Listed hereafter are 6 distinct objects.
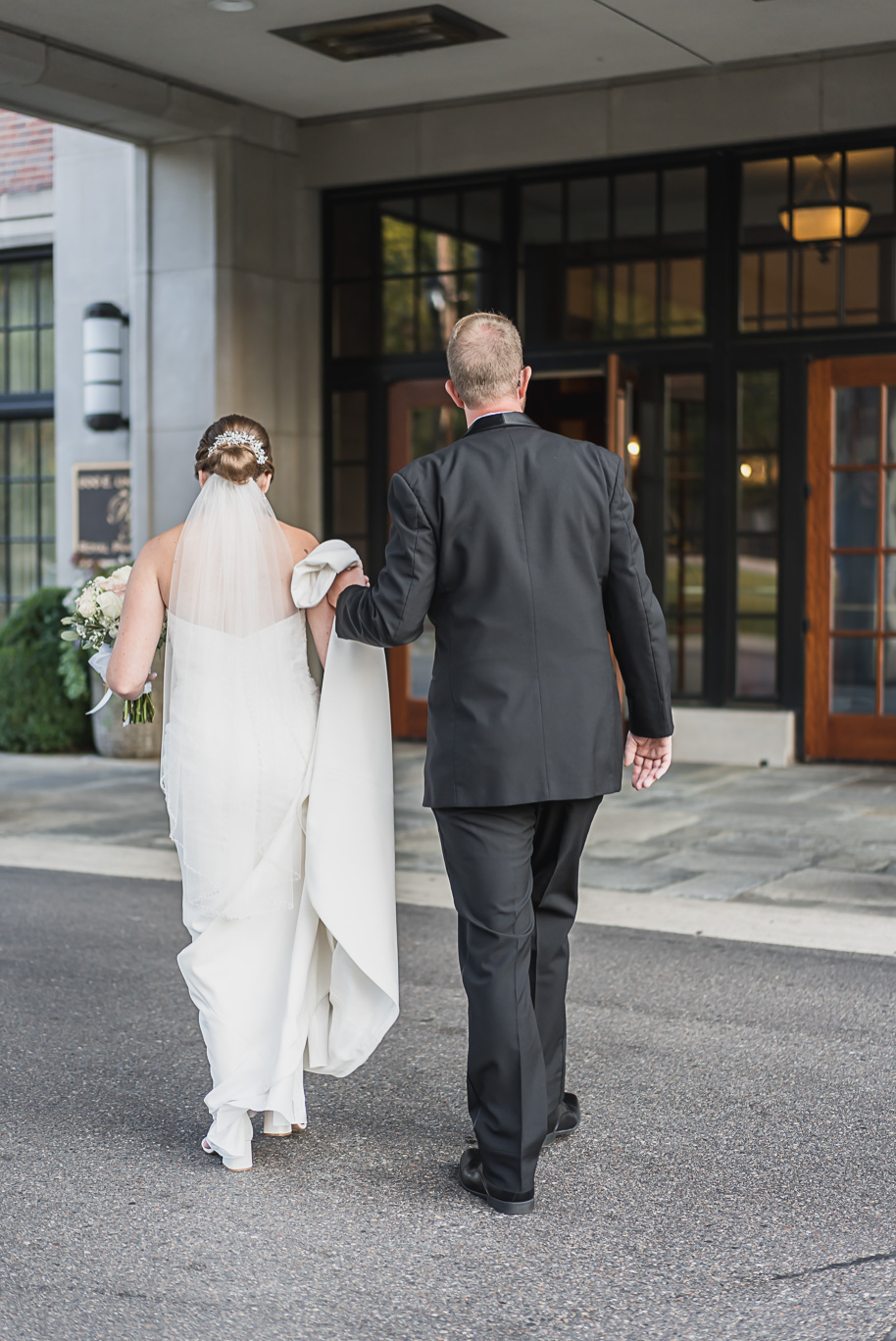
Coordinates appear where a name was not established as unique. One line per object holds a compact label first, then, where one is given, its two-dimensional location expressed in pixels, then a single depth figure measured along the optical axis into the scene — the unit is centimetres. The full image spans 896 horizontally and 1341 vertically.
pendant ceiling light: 980
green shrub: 1129
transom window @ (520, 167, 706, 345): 1042
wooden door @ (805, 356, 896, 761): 1002
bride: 374
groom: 348
